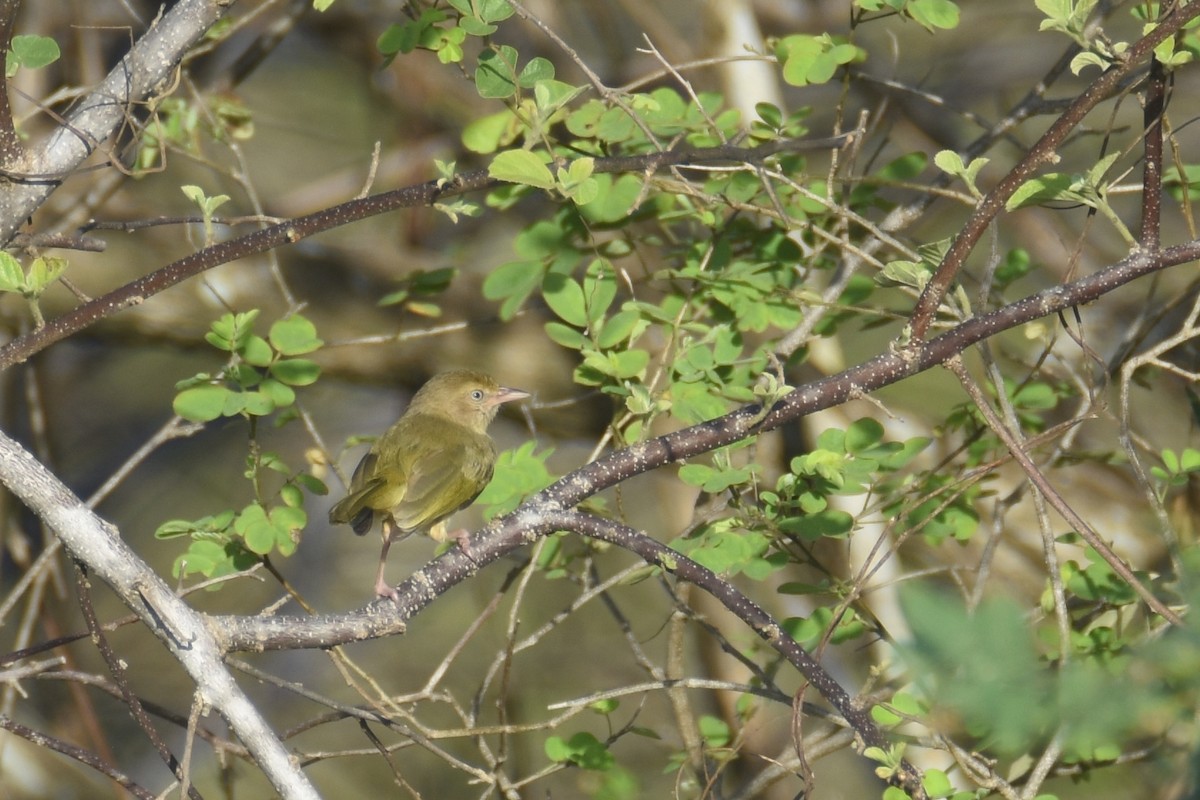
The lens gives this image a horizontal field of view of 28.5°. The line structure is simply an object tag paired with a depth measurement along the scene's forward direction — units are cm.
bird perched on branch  762
